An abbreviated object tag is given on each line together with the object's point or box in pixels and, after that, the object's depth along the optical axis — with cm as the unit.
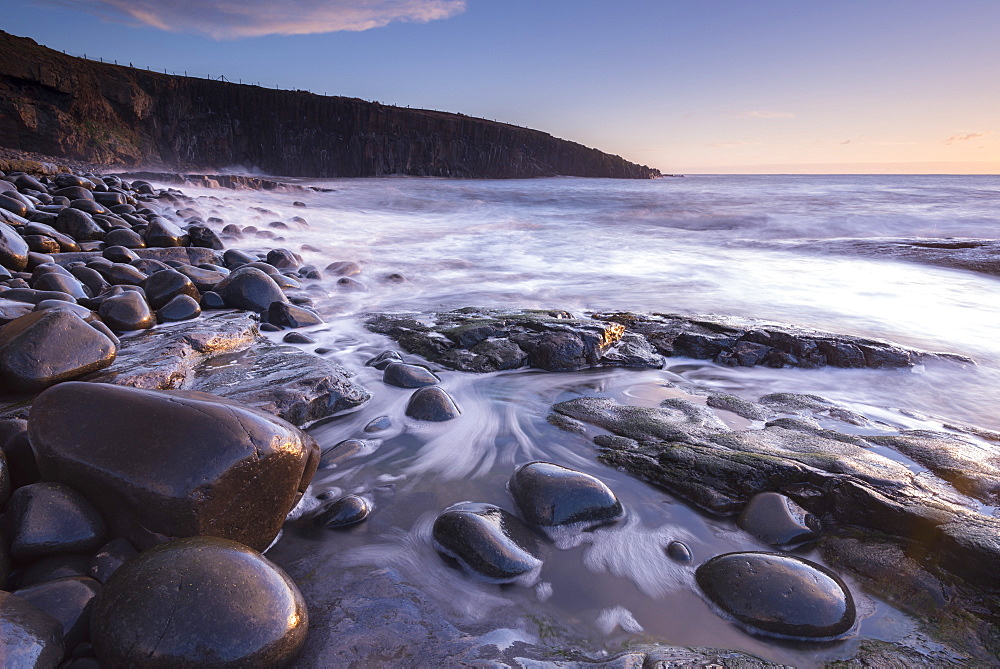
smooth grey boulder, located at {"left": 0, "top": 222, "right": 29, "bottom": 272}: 375
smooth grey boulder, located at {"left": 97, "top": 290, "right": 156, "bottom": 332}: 320
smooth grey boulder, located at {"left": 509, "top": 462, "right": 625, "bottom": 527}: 182
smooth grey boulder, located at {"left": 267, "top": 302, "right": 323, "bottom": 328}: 390
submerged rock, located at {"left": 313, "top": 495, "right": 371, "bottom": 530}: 179
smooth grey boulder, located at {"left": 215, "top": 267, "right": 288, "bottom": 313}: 405
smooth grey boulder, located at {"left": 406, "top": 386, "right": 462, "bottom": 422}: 261
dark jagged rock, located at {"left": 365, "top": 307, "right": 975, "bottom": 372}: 335
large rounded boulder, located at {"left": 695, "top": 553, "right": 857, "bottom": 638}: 138
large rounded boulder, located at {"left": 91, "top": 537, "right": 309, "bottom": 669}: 108
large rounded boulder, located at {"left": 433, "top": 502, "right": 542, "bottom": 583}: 159
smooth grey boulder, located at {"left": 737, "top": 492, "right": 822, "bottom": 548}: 172
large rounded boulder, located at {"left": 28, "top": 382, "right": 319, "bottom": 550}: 141
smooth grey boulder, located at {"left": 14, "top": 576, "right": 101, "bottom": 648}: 116
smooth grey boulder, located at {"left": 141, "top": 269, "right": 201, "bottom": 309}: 379
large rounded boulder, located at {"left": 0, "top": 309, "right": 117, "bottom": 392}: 210
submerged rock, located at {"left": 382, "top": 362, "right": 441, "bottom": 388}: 294
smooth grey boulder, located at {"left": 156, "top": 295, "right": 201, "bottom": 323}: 360
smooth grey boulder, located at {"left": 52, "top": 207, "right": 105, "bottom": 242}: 543
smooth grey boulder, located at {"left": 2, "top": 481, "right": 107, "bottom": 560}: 131
